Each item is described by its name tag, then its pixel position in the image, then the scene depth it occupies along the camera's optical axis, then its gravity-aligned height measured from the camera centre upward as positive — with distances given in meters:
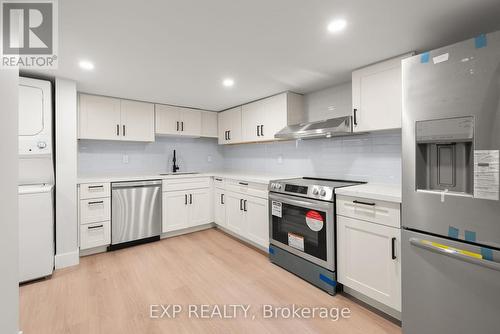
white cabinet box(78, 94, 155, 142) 3.08 +0.70
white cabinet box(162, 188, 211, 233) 3.45 -0.66
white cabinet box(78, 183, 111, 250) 2.83 -0.60
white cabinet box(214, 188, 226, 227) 3.65 -0.67
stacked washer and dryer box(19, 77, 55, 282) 2.26 -0.23
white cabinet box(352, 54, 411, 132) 1.98 +0.64
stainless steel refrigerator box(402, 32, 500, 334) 1.17 -0.14
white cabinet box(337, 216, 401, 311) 1.68 -0.76
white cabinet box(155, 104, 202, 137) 3.68 +0.79
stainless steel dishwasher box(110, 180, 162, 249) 3.04 -0.63
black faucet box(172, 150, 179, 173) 4.09 +0.00
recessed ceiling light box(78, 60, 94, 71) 2.14 +1.00
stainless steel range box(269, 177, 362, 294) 2.09 -0.63
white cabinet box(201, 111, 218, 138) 4.17 +0.80
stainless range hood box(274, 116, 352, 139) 2.26 +0.40
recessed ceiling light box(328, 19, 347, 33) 1.52 +0.97
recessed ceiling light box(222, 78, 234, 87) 2.66 +1.02
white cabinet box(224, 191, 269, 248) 2.88 -0.70
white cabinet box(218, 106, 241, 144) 3.84 +0.73
